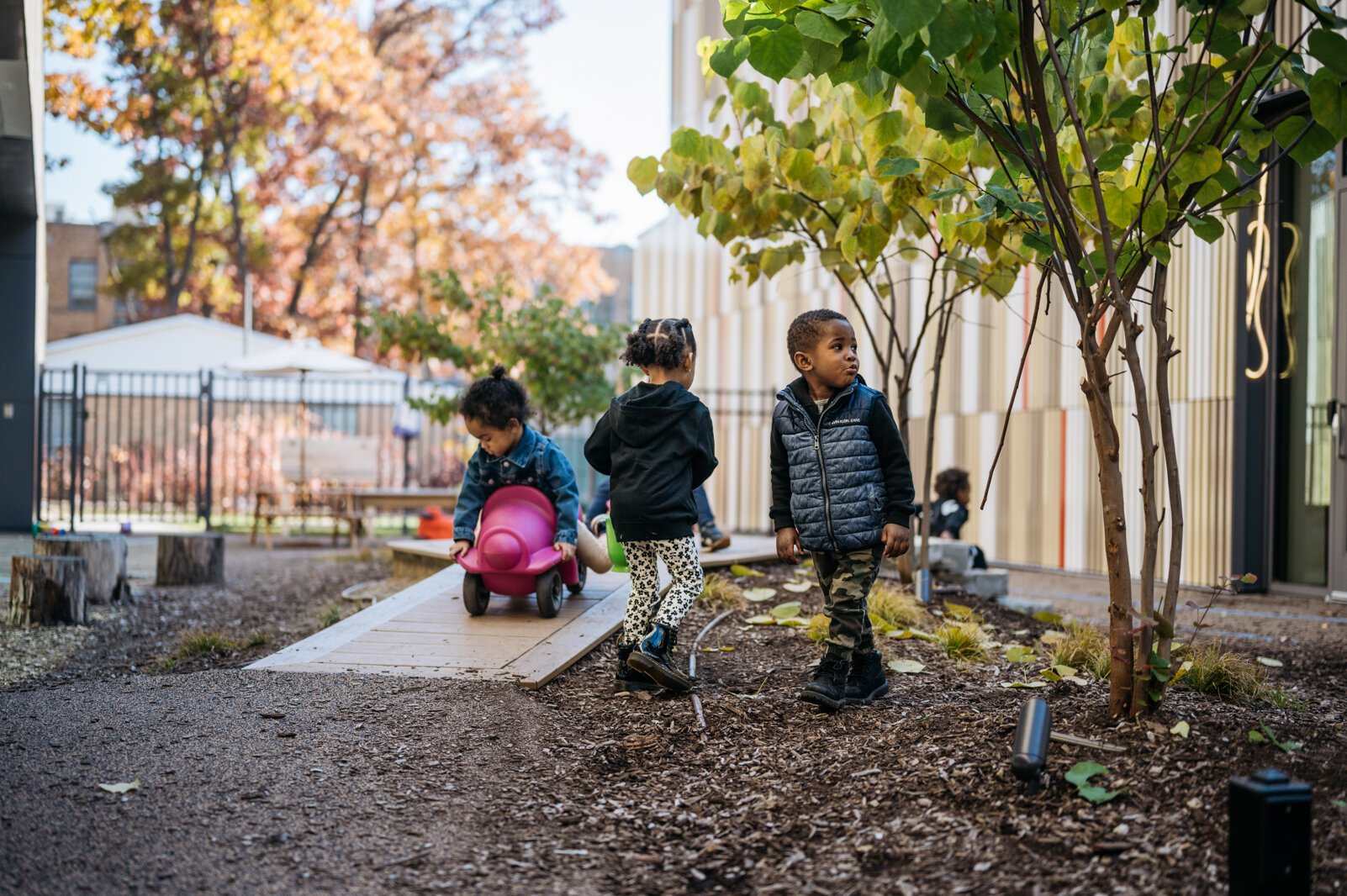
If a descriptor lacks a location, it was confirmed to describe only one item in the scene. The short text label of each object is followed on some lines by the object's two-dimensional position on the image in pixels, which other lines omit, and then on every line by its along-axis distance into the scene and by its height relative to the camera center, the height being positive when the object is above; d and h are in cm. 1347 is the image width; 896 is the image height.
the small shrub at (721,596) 616 -91
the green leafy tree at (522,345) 1282 +91
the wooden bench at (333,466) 1562 -60
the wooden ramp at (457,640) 467 -96
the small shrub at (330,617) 664 -114
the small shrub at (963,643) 507 -96
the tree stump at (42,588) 672 -98
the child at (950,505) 884 -59
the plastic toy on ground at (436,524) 1081 -95
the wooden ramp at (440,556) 739 -87
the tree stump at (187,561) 943 -113
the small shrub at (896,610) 571 -91
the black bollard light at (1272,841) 222 -79
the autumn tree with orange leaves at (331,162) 2269 +553
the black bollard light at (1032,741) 290 -79
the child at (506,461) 557 -18
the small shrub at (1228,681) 395 -86
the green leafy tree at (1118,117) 282 +83
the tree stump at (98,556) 774 -93
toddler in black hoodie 454 -18
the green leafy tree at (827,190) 514 +111
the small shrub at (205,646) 571 -112
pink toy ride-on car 554 -62
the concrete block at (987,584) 734 -99
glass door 817 +43
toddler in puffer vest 400 -21
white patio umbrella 1451 +78
